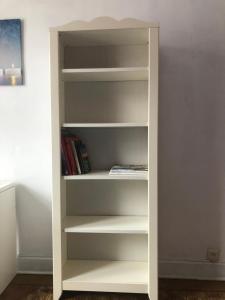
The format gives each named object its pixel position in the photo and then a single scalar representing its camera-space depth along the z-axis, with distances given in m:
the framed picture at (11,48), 2.19
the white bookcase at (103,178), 1.88
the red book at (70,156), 1.93
